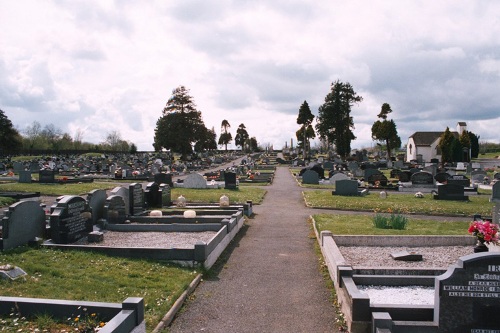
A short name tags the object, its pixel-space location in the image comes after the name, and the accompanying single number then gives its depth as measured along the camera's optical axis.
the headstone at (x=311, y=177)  33.47
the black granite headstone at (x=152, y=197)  19.03
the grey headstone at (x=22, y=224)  10.34
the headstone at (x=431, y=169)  37.30
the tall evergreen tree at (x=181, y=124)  69.12
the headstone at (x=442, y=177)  29.70
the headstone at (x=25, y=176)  30.00
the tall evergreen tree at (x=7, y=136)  61.56
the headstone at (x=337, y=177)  31.78
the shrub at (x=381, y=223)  14.19
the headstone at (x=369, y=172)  32.84
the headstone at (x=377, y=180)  29.67
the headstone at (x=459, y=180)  26.61
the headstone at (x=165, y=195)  19.28
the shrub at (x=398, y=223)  14.05
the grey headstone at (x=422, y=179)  28.97
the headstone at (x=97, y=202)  13.72
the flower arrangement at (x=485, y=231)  9.12
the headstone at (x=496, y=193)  22.56
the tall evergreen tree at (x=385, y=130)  68.50
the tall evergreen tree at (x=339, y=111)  71.69
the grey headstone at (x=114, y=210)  14.44
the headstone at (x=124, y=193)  15.57
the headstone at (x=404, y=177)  32.28
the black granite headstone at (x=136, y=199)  16.20
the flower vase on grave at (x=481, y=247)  9.34
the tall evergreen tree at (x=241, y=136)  142.62
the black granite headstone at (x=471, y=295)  5.86
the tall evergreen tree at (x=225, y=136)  142.23
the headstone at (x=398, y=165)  50.71
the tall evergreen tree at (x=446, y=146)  58.12
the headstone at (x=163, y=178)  28.16
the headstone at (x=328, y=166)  48.39
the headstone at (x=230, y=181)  28.20
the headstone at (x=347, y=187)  25.16
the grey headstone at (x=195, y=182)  28.31
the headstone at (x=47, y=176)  29.33
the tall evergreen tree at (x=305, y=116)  81.88
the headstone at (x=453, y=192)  23.38
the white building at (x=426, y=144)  74.62
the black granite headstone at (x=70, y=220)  11.24
